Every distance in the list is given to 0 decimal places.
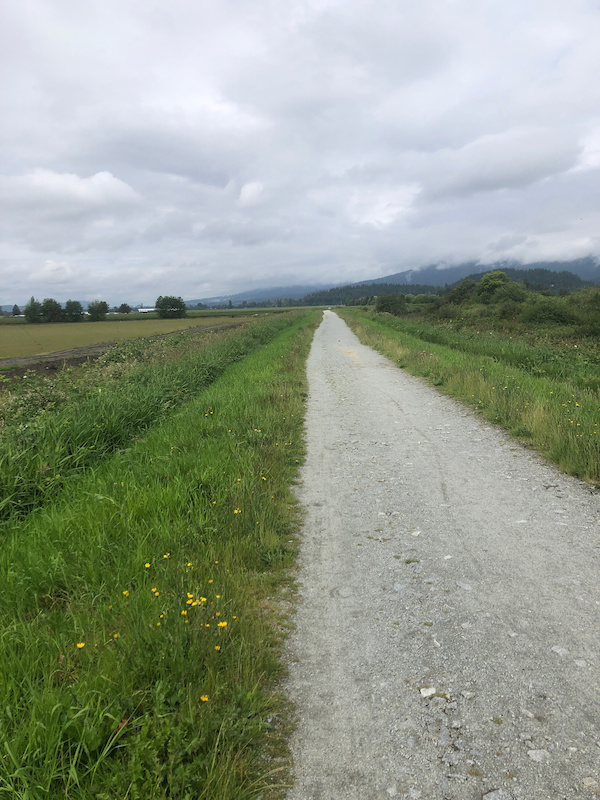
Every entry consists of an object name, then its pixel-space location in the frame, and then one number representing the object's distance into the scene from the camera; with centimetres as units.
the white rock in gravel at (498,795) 180
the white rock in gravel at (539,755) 195
